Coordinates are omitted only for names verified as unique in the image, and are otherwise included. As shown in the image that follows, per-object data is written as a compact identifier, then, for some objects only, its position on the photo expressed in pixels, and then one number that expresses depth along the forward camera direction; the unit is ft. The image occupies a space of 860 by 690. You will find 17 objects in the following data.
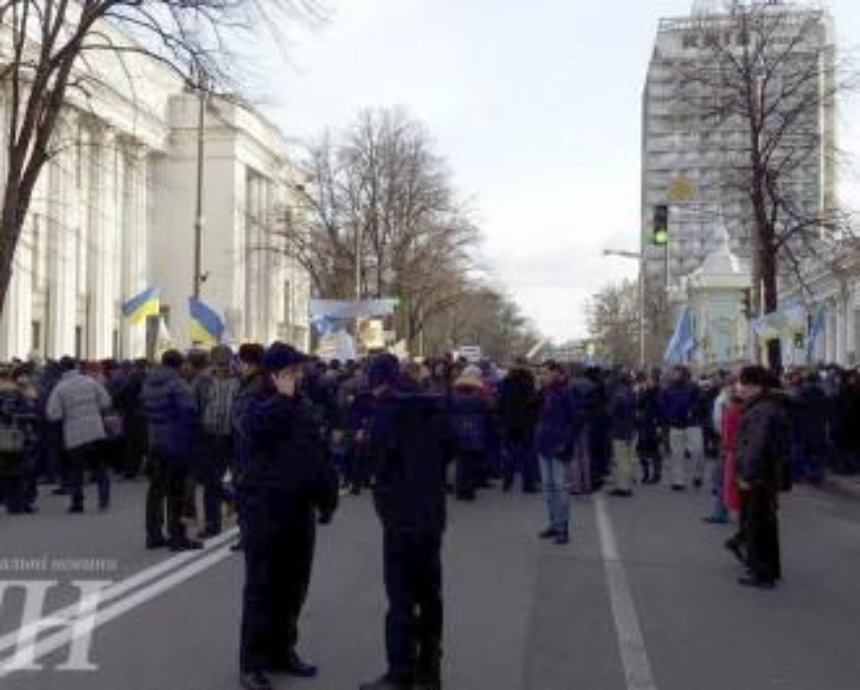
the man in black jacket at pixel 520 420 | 72.33
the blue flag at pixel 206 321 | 102.89
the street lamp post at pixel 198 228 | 138.55
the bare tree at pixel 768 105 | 107.84
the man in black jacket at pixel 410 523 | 26.81
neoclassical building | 193.65
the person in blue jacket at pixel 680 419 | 73.00
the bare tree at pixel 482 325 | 288.10
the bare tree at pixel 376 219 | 208.13
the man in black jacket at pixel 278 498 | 27.37
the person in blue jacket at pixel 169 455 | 46.26
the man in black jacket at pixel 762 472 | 41.11
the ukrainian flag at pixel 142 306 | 109.09
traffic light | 109.19
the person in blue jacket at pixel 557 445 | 49.01
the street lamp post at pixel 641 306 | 252.44
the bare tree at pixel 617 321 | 335.67
